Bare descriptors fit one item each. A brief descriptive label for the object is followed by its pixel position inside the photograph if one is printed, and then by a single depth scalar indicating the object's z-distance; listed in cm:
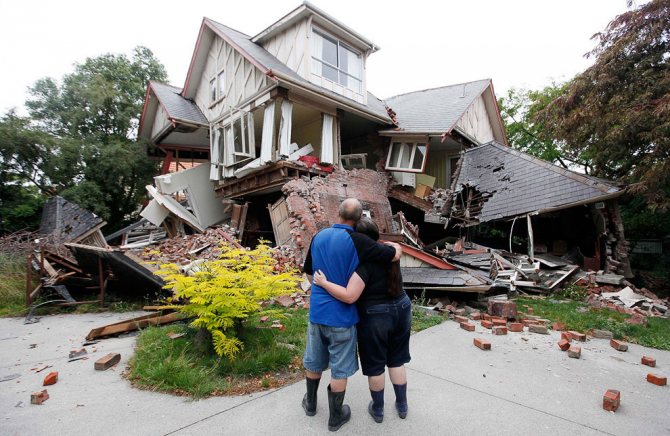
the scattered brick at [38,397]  266
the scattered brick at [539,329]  472
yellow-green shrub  313
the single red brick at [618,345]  412
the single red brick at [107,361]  328
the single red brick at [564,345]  396
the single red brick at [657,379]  313
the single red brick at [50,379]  299
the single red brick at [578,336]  443
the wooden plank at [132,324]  421
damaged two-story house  972
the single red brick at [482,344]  399
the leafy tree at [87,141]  1273
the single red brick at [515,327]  480
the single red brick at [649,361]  365
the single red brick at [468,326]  473
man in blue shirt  235
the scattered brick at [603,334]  465
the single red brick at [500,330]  462
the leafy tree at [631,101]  736
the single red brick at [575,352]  380
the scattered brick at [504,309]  548
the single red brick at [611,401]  263
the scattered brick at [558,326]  499
